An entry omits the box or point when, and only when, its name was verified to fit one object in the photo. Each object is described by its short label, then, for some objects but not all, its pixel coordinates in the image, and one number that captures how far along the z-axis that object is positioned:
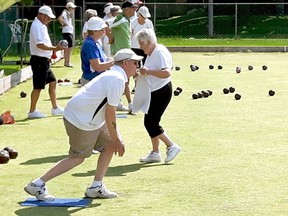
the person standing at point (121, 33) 14.38
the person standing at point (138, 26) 14.97
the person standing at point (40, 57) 13.52
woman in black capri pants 9.66
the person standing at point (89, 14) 14.37
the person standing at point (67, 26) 24.73
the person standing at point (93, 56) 10.27
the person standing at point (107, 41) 16.11
